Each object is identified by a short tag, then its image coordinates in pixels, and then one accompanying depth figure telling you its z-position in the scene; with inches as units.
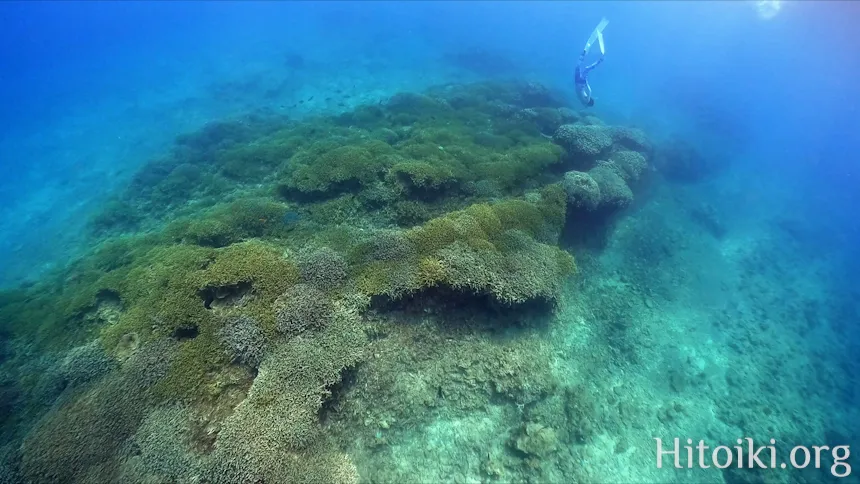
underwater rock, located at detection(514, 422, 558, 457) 351.6
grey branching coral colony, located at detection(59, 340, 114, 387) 318.7
